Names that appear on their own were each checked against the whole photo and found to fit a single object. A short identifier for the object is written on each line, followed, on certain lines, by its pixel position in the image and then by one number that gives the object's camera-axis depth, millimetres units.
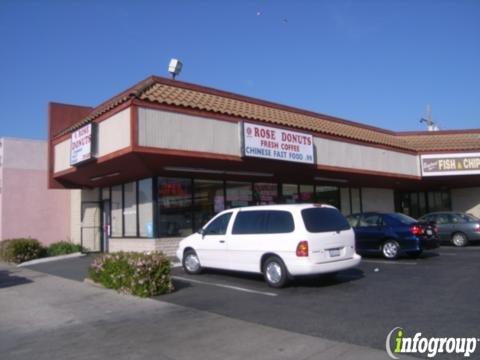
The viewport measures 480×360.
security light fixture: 17583
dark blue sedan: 14383
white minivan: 10000
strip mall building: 14102
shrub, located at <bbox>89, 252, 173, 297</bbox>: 10164
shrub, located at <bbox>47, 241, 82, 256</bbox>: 20844
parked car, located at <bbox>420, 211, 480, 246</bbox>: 19125
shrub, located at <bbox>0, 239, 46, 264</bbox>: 19281
